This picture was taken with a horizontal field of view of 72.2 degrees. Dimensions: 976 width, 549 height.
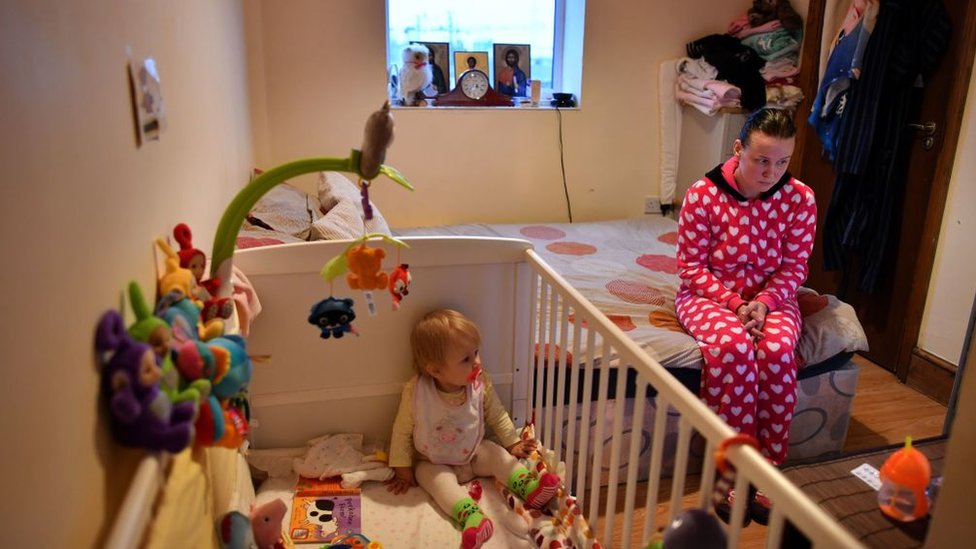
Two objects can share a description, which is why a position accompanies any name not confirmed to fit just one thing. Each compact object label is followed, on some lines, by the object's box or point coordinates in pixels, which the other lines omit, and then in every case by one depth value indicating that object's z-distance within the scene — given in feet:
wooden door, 8.34
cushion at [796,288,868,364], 6.85
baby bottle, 4.91
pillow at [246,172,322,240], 6.93
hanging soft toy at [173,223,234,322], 3.49
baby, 5.20
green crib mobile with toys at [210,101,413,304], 3.22
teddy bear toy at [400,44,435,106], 10.84
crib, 4.81
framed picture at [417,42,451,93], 11.32
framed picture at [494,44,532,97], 11.65
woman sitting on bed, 6.17
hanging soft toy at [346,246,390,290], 3.72
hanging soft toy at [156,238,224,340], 3.07
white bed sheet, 4.88
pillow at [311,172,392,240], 6.57
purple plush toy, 2.45
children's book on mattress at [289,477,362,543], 4.88
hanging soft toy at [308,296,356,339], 3.87
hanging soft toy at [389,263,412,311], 4.16
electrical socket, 12.39
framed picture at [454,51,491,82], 11.42
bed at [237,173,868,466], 6.47
